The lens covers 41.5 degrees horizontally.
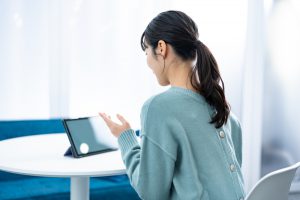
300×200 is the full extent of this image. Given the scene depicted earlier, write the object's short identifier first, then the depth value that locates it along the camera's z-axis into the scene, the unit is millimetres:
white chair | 987
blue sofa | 2201
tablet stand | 1617
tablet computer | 1608
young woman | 1118
